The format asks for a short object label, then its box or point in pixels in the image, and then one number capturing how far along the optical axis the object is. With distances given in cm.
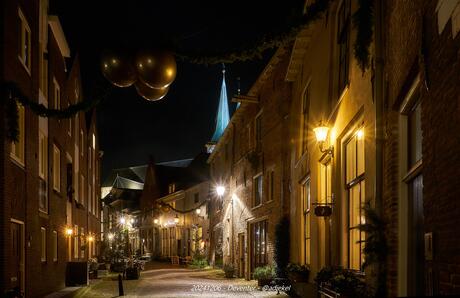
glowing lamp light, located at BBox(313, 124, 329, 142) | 1125
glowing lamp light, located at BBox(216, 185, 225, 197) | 2773
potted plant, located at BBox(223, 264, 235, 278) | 2449
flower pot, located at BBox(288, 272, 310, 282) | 1406
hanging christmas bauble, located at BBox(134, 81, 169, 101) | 629
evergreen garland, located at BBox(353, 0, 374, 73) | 688
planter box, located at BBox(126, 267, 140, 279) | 2445
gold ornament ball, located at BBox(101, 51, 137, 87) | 564
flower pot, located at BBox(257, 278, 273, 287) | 1736
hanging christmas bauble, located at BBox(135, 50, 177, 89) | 556
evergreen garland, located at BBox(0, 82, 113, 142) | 815
